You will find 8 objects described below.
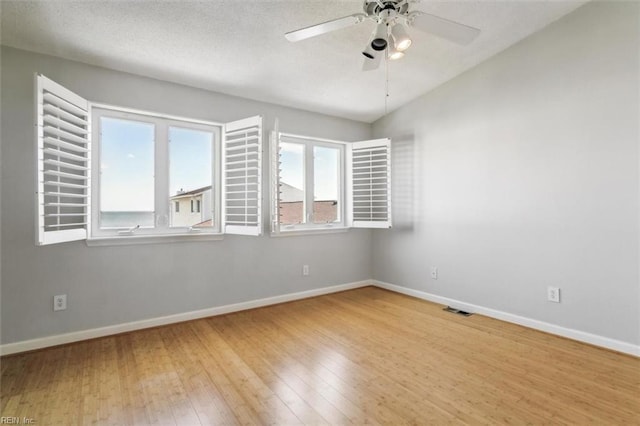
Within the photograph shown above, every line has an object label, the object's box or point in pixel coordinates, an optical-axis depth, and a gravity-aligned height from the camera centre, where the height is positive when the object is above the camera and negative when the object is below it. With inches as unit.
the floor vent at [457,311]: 135.6 -42.6
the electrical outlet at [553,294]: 113.0 -28.7
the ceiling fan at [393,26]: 70.2 +43.4
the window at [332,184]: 159.2 +16.3
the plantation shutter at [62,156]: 83.2 +17.4
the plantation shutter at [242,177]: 125.0 +15.3
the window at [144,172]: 96.9 +16.0
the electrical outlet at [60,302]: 103.2 -29.1
